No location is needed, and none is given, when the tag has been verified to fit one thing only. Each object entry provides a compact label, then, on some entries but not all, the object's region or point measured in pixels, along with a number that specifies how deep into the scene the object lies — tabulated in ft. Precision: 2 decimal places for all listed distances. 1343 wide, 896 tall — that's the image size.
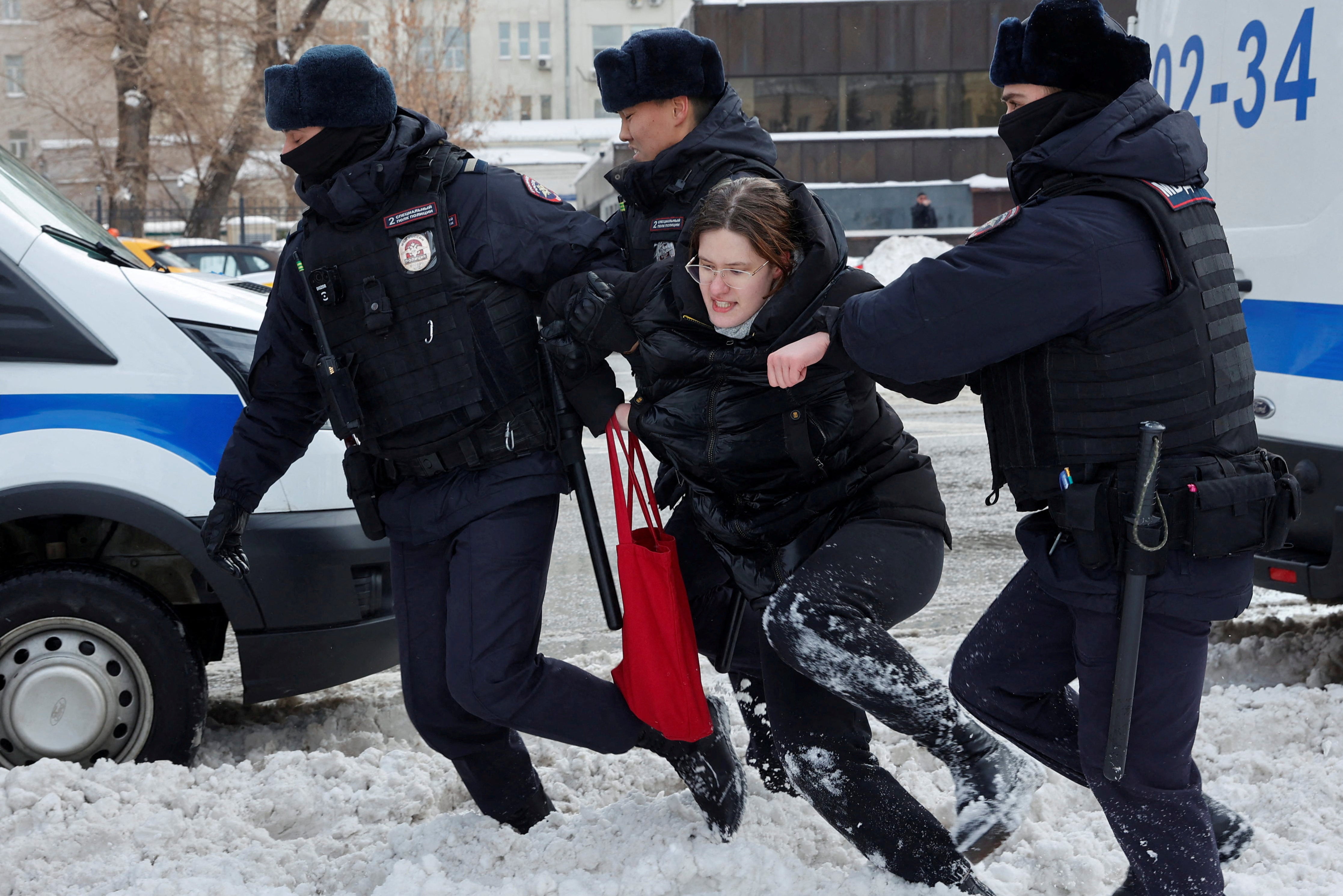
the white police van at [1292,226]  12.60
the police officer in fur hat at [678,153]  9.91
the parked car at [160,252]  44.57
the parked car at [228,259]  56.59
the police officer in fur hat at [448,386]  9.73
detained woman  8.66
